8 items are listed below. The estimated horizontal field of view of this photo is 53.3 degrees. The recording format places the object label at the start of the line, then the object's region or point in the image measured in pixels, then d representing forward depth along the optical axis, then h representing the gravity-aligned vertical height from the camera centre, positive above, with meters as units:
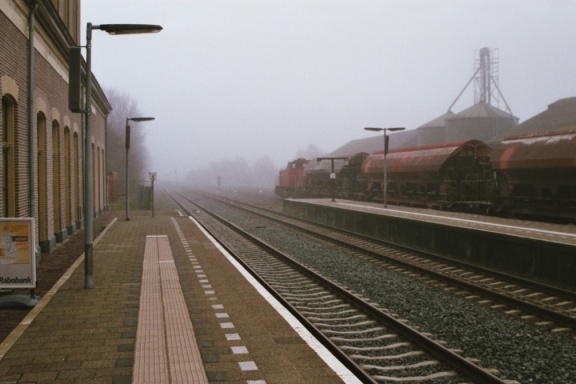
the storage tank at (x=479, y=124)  59.91 +6.05
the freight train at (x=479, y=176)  18.00 +0.21
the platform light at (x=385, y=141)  23.52 +1.62
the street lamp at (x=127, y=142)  24.94 +1.64
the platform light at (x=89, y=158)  9.39 +0.35
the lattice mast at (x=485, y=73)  71.06 +13.47
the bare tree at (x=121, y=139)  64.44 +5.06
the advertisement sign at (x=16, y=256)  8.37 -1.13
